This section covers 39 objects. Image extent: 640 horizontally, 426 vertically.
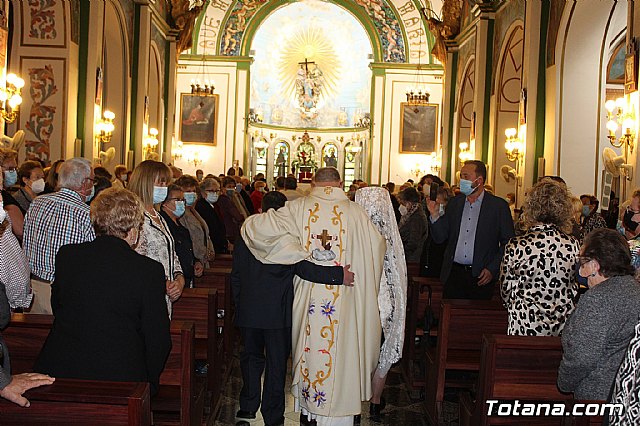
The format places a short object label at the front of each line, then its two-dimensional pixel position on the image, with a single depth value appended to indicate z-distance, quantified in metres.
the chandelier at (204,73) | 30.51
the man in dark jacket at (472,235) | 6.91
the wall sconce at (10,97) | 11.53
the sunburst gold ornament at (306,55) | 34.16
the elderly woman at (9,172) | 6.54
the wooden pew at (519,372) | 4.73
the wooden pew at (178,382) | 4.84
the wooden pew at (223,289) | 7.85
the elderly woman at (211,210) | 9.35
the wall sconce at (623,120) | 11.05
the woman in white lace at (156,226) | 4.99
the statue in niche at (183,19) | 22.20
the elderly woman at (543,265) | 5.09
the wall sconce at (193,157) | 30.09
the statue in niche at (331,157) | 35.41
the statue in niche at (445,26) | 22.72
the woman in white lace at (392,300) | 6.17
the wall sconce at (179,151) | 29.27
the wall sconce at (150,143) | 20.32
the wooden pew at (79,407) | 3.13
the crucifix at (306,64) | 34.22
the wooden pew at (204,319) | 6.37
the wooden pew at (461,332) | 6.19
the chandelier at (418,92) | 30.24
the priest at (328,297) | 5.41
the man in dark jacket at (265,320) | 5.69
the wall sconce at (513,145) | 16.24
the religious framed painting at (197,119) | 30.30
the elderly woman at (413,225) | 9.53
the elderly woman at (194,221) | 7.69
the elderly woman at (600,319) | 3.65
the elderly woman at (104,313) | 3.57
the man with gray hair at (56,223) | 4.86
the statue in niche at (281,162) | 35.06
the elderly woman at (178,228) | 6.29
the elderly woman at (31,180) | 7.49
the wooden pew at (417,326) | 7.39
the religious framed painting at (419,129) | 30.75
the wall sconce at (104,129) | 15.59
